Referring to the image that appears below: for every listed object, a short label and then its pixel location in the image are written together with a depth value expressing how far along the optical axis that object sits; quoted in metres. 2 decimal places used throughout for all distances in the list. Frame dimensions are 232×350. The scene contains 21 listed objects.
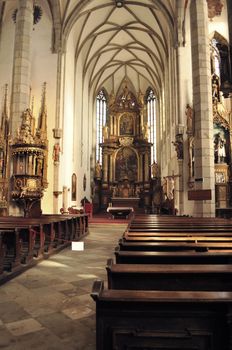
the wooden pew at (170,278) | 2.24
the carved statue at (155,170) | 28.36
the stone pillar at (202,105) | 9.79
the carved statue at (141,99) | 30.84
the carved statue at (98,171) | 28.58
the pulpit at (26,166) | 11.02
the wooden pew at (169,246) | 3.25
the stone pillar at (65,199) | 16.62
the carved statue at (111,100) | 30.81
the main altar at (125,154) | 28.70
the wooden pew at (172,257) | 2.73
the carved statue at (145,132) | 29.97
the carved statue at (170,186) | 16.84
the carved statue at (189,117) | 13.97
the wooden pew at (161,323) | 1.68
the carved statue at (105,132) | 30.03
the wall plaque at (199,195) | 9.32
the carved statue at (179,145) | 14.97
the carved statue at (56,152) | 15.44
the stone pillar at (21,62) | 11.41
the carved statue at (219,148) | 16.36
